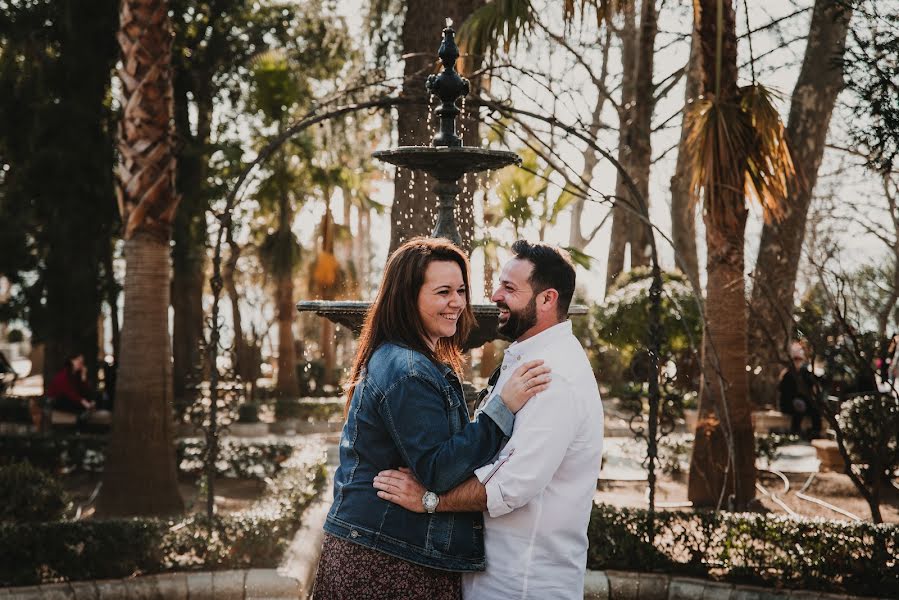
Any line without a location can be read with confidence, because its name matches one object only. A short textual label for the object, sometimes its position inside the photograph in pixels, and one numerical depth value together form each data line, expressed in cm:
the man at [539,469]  298
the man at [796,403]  1498
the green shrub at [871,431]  780
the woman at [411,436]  302
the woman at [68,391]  1592
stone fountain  528
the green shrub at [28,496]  777
